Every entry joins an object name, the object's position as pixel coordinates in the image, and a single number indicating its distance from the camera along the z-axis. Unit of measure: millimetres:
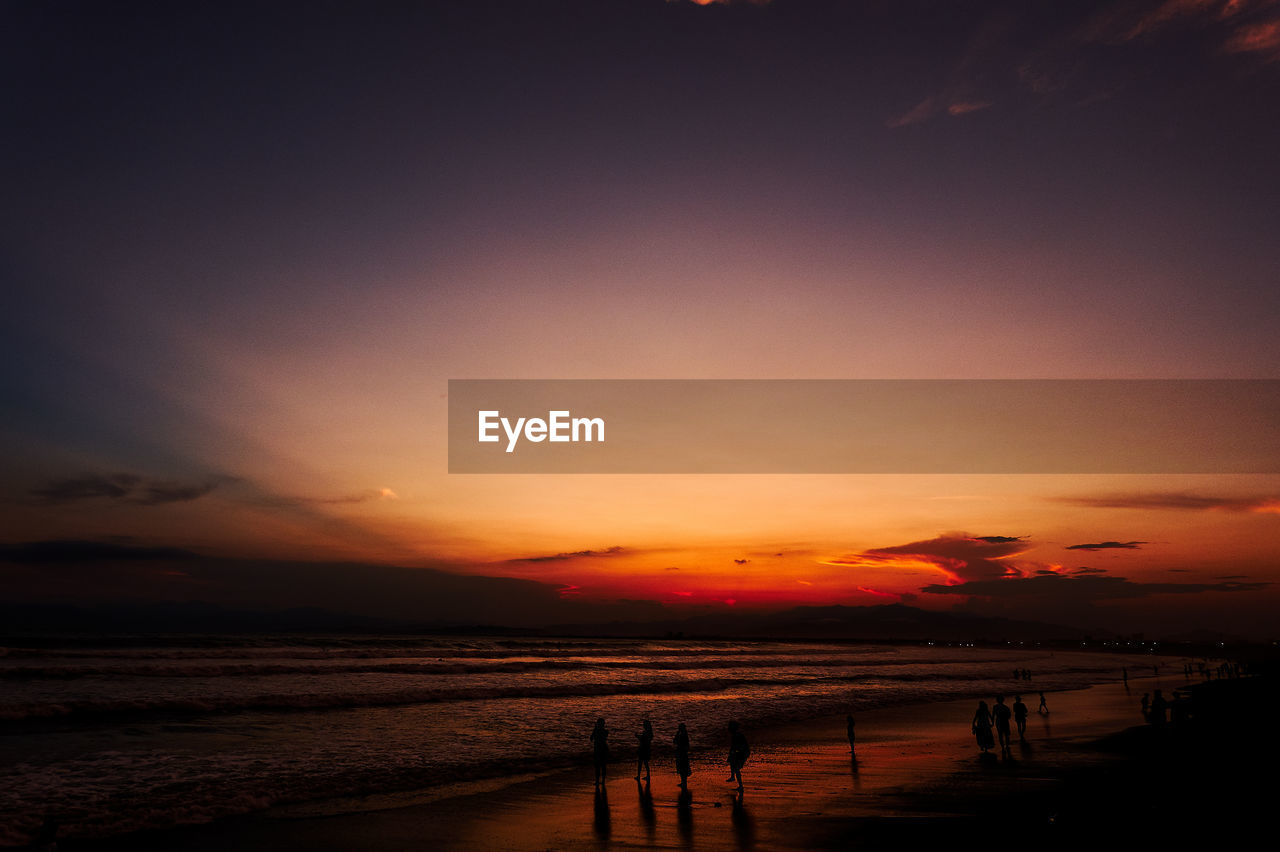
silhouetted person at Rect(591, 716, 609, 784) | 20891
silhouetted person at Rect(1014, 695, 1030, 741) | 29219
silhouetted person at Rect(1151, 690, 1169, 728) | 29614
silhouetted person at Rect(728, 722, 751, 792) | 19769
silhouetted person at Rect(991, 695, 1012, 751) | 26844
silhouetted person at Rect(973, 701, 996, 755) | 25422
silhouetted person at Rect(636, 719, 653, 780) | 21234
